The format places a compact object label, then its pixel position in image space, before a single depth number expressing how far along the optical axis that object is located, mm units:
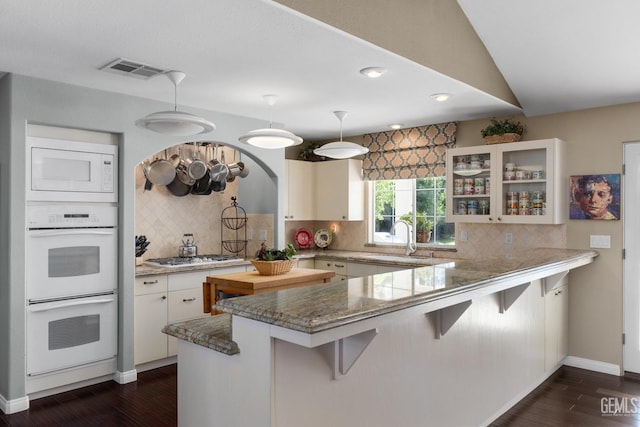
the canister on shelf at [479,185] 4516
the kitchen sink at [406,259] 4789
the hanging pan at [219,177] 5234
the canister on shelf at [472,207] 4559
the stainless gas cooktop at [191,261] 4441
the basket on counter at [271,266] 3898
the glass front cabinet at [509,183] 4160
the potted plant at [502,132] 4414
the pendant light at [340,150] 4031
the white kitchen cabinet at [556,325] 3896
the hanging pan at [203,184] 5185
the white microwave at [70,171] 3426
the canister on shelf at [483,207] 4477
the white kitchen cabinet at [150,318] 4047
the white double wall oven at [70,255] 3426
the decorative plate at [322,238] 6090
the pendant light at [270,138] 3432
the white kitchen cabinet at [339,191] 5730
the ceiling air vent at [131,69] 3014
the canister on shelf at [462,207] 4637
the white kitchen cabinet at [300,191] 5746
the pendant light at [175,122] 3016
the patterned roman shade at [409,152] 5117
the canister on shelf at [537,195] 4214
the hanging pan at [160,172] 4770
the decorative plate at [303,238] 6047
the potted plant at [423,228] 5410
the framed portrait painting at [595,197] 4094
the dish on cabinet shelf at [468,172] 4539
